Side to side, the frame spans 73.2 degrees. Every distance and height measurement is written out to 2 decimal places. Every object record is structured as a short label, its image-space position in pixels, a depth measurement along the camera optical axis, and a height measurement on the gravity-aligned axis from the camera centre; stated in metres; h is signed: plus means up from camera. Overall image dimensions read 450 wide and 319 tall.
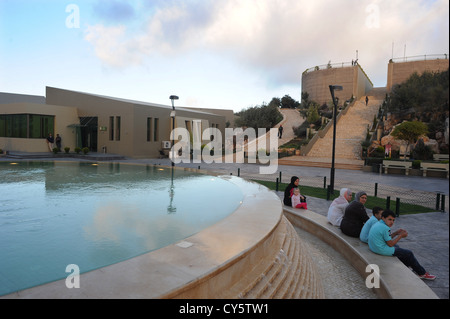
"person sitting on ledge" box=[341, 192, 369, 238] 5.95 -1.35
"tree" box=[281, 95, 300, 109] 67.12 +10.11
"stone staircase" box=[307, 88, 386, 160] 28.79 +1.73
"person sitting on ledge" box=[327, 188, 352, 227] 6.68 -1.27
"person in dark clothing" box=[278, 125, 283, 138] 38.18 +2.13
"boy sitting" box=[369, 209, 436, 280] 4.95 -1.57
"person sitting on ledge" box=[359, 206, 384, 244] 5.57 -1.36
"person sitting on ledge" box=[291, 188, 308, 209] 8.29 -1.45
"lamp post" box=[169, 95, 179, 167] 18.70 +2.97
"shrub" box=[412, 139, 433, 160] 22.59 +0.04
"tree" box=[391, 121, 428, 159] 20.83 +1.43
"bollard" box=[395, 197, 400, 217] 8.87 -1.69
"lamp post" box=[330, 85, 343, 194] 11.88 +0.66
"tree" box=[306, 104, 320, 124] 39.25 +4.15
